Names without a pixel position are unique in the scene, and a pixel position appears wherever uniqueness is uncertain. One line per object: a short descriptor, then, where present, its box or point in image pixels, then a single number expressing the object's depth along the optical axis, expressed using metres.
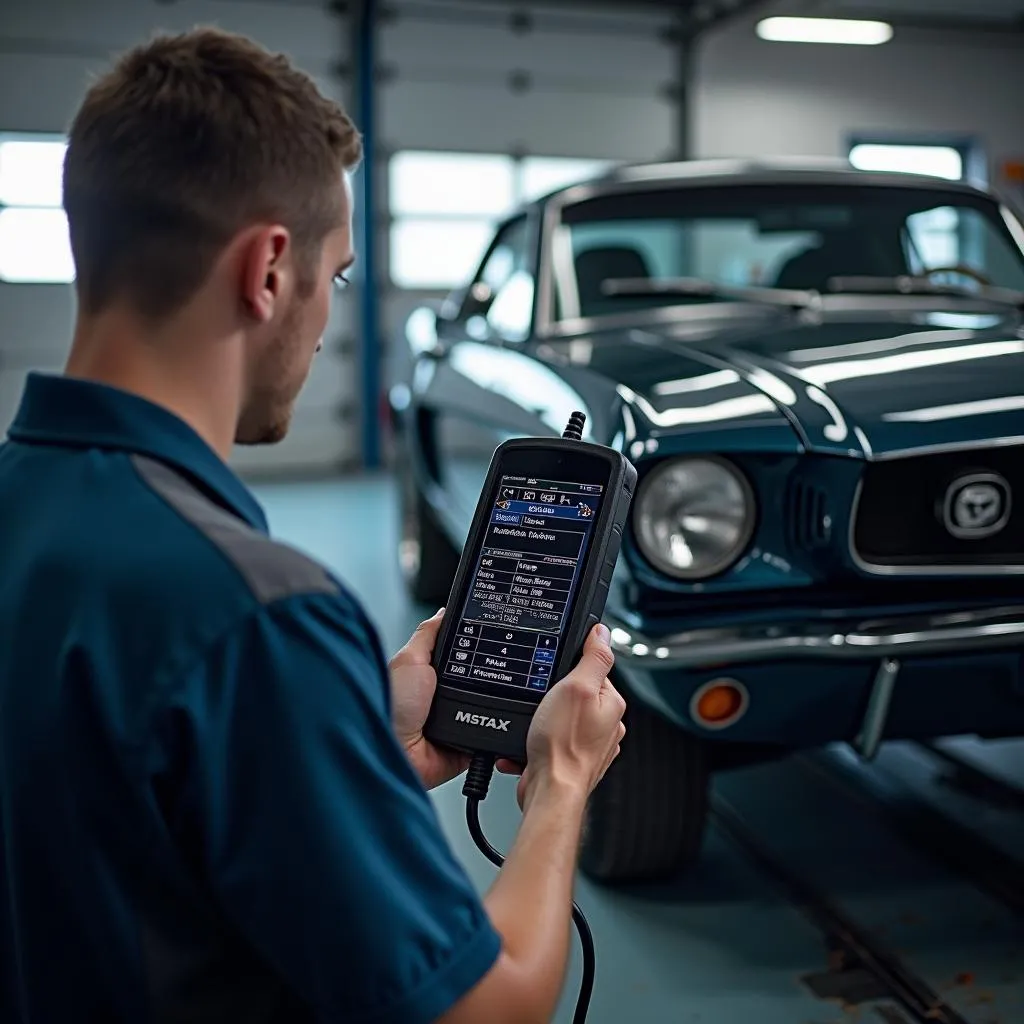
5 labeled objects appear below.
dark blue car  2.19
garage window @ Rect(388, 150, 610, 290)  10.28
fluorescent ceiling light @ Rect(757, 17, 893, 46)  10.96
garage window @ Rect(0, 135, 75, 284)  9.13
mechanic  0.79
